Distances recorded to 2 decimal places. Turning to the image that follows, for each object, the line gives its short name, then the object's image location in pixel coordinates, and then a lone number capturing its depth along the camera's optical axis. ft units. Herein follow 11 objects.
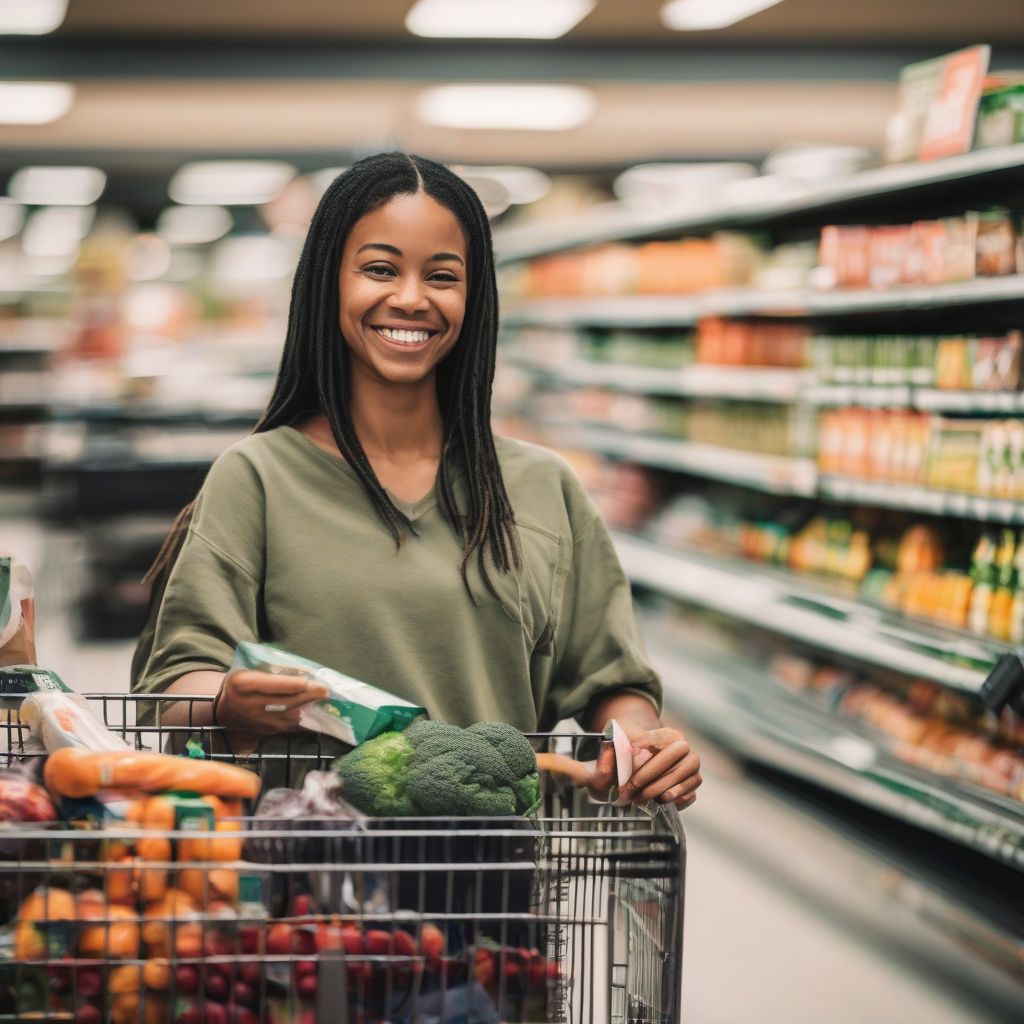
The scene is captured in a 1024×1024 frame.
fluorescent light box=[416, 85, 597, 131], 30.86
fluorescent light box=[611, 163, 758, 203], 45.55
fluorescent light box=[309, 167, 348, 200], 44.60
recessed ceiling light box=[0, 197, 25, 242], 62.08
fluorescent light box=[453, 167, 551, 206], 48.67
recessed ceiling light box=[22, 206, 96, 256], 65.77
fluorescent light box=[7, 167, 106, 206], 50.01
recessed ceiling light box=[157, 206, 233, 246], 65.67
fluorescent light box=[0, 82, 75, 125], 31.96
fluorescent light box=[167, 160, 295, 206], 47.93
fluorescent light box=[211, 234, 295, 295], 67.92
